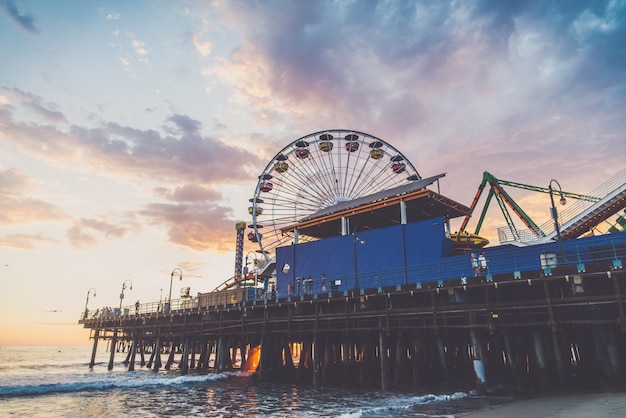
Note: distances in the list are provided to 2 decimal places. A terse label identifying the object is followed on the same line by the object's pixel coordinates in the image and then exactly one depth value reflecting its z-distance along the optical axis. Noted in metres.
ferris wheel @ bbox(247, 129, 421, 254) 45.78
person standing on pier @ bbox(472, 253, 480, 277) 21.81
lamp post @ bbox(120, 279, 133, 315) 58.66
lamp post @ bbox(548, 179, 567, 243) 19.89
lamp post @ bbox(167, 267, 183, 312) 51.58
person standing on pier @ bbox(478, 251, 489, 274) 22.40
